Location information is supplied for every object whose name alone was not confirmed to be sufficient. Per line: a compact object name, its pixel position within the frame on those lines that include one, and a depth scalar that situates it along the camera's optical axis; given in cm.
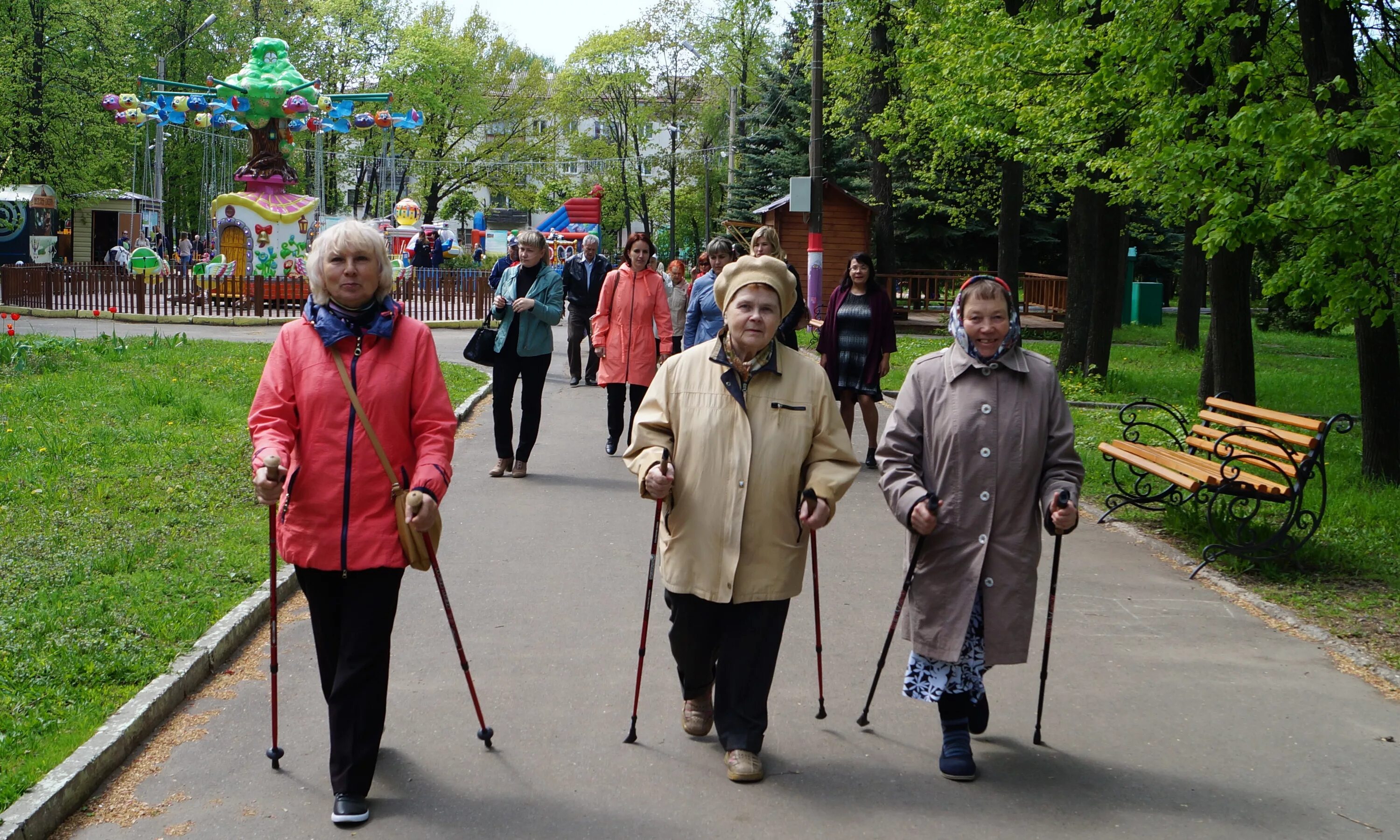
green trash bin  3628
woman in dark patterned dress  1052
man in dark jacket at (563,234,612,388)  1529
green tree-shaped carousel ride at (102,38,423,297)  3197
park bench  773
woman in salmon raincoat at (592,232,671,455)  1139
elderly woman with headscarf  459
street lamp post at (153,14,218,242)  4231
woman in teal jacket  1027
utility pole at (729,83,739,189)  4938
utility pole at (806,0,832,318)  2147
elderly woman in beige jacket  449
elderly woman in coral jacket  416
